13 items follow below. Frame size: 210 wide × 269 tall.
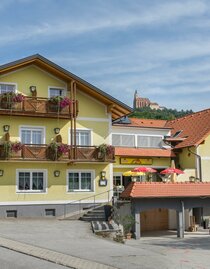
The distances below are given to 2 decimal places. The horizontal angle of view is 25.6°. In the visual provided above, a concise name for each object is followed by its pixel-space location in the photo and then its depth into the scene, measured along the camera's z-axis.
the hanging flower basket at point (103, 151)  28.09
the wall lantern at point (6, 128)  26.92
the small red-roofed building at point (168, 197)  25.61
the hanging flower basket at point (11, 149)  25.64
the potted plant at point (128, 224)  24.56
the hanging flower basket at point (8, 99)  26.38
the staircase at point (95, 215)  26.05
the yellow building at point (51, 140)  26.69
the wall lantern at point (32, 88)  27.97
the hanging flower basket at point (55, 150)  26.80
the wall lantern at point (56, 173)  27.86
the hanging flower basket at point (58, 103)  27.55
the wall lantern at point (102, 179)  28.86
